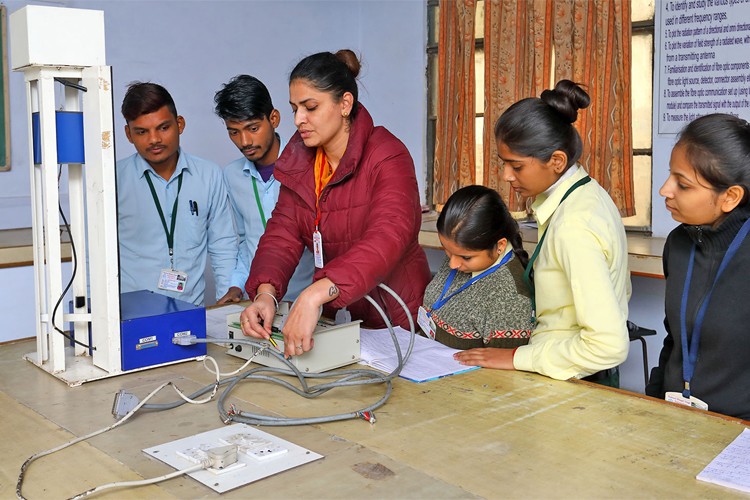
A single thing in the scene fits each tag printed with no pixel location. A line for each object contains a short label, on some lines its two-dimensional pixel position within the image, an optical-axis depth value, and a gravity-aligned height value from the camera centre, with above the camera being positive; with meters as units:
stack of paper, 1.65 -0.38
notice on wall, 3.08 +0.54
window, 3.50 +0.40
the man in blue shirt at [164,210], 2.66 -0.06
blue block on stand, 1.70 -0.31
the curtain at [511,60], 3.79 +0.67
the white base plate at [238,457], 1.13 -0.42
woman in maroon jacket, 1.76 -0.04
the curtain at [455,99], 4.13 +0.51
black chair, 2.70 -0.52
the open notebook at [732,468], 1.07 -0.41
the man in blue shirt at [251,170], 2.67 +0.09
